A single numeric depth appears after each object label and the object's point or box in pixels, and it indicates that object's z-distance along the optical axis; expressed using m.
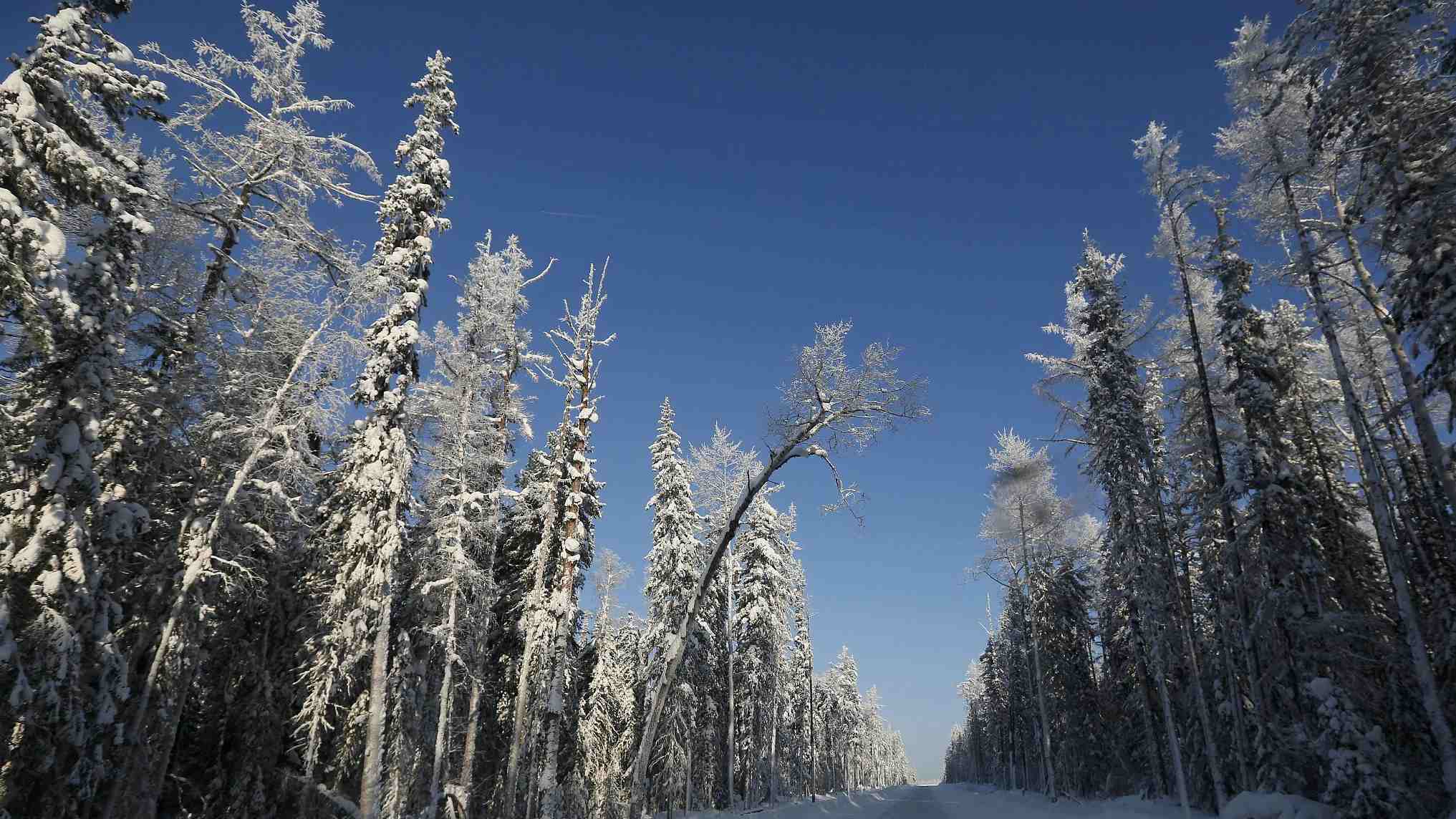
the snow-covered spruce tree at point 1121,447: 22.23
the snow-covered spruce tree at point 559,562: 15.48
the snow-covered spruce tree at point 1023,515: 33.84
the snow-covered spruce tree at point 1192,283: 18.52
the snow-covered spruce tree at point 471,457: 17.98
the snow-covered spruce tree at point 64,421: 8.34
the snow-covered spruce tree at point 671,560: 27.69
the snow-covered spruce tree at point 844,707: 77.31
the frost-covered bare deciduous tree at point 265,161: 13.30
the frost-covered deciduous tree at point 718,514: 28.98
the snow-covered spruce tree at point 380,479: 14.06
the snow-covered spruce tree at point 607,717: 25.70
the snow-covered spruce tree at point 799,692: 45.63
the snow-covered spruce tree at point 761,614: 35.69
